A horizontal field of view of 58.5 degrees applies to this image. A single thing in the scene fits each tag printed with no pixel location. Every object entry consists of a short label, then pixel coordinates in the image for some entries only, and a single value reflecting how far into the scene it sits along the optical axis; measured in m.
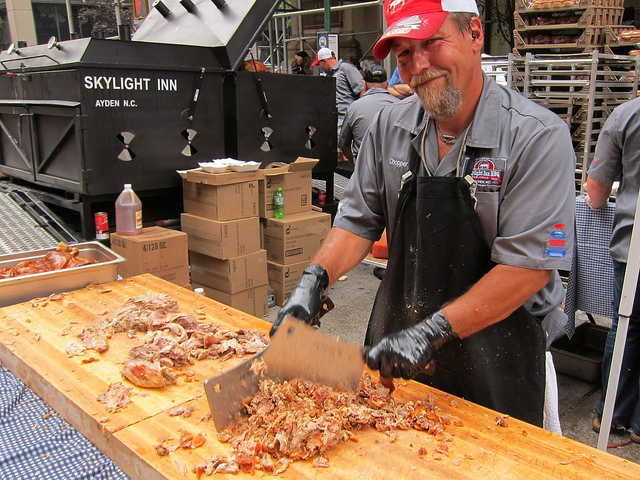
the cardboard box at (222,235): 5.38
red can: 4.89
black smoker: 4.83
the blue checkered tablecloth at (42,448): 1.86
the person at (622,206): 3.53
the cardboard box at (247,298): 5.60
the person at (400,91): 6.89
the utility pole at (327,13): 11.06
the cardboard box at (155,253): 4.70
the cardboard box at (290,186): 5.96
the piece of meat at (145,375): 2.14
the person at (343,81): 9.11
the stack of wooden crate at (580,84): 7.94
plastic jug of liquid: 4.80
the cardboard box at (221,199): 5.34
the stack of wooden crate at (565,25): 8.79
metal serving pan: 2.94
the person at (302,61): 11.59
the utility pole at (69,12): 15.06
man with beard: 1.98
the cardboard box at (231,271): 5.51
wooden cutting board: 1.66
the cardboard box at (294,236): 6.01
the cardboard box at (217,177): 5.22
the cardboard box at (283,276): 6.11
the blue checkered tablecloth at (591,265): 4.10
